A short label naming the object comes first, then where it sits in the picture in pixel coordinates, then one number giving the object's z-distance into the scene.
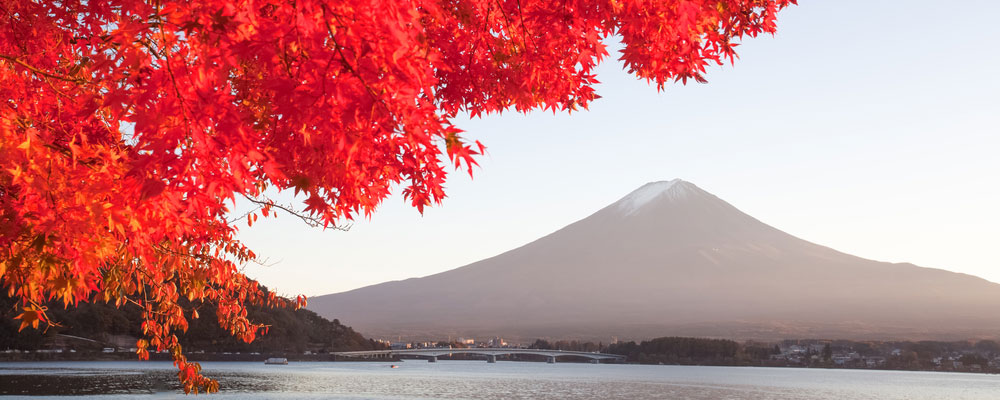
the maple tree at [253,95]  3.32
